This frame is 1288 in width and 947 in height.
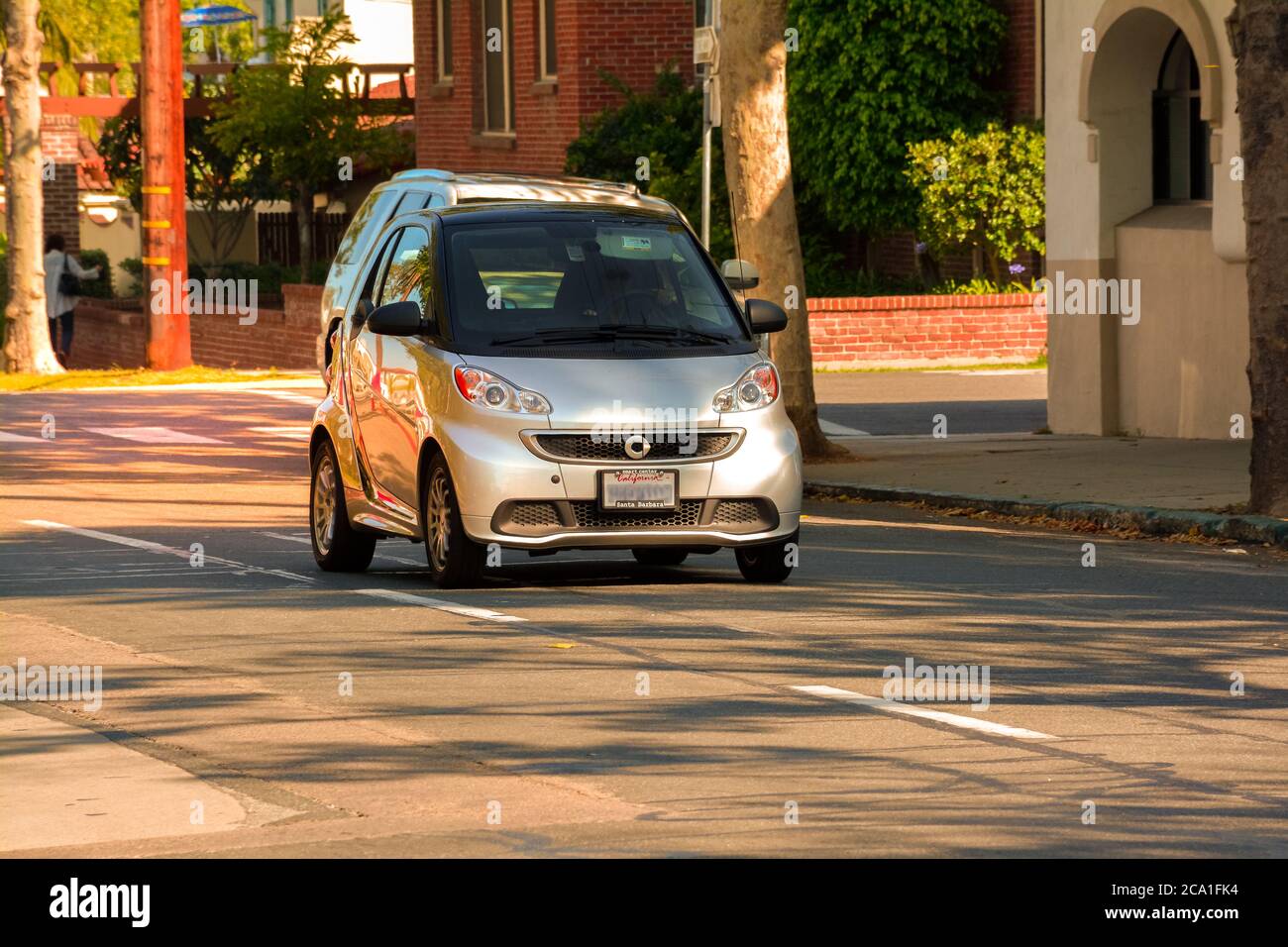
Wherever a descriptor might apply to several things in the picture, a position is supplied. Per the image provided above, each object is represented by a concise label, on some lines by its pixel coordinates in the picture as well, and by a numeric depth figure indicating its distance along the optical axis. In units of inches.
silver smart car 487.2
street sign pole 781.9
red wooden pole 1218.6
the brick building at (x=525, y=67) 1449.3
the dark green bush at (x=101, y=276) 1927.9
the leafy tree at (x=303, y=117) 1678.2
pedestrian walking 1460.4
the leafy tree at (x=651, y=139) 1350.9
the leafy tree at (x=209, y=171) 1800.0
